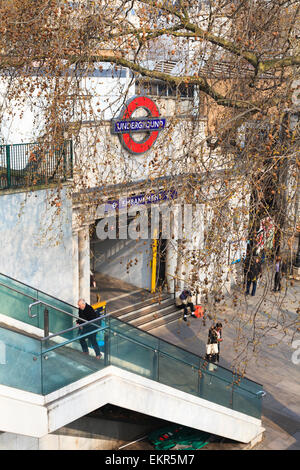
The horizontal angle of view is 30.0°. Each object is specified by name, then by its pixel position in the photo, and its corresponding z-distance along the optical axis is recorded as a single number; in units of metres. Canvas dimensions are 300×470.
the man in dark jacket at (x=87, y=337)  8.51
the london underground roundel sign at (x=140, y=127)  13.33
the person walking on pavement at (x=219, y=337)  13.69
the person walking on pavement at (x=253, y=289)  17.82
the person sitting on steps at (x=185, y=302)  16.77
